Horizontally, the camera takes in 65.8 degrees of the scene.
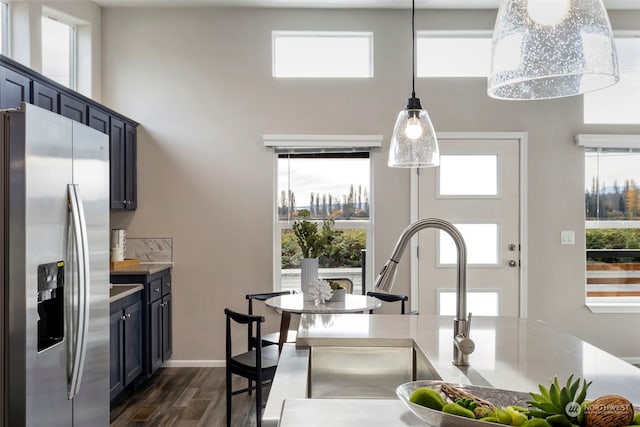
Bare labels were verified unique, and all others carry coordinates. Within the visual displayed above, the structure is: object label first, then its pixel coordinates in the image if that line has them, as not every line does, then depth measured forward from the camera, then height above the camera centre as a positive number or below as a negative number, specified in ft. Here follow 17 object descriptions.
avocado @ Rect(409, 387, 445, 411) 2.89 -1.10
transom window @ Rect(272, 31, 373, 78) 15.06 +4.80
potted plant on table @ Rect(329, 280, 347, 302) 11.06 -1.81
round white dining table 10.24 -2.01
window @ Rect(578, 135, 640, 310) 14.96 -0.17
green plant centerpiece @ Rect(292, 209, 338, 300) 11.44 -0.75
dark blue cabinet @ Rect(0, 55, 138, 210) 8.89 +2.25
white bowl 2.73 -1.18
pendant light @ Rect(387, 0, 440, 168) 6.36 +0.96
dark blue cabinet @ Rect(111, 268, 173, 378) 12.75 -2.86
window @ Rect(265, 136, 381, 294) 15.08 +0.27
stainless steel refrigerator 6.15 -0.81
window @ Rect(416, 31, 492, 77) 15.01 +4.84
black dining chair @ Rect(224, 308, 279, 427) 9.41 -3.08
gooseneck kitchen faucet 4.33 -0.59
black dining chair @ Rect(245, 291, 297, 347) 11.86 -3.07
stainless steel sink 5.54 -1.79
